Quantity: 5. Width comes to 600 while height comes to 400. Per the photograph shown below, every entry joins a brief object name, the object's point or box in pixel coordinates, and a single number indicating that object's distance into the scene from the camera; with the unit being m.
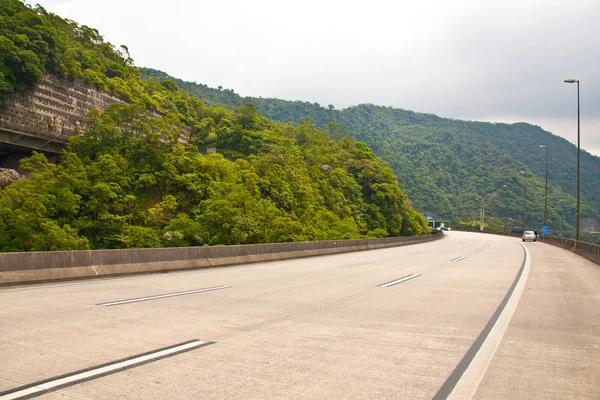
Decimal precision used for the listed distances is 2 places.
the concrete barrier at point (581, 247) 27.97
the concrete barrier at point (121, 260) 12.58
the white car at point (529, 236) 64.75
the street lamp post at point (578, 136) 39.45
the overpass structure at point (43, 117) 52.44
